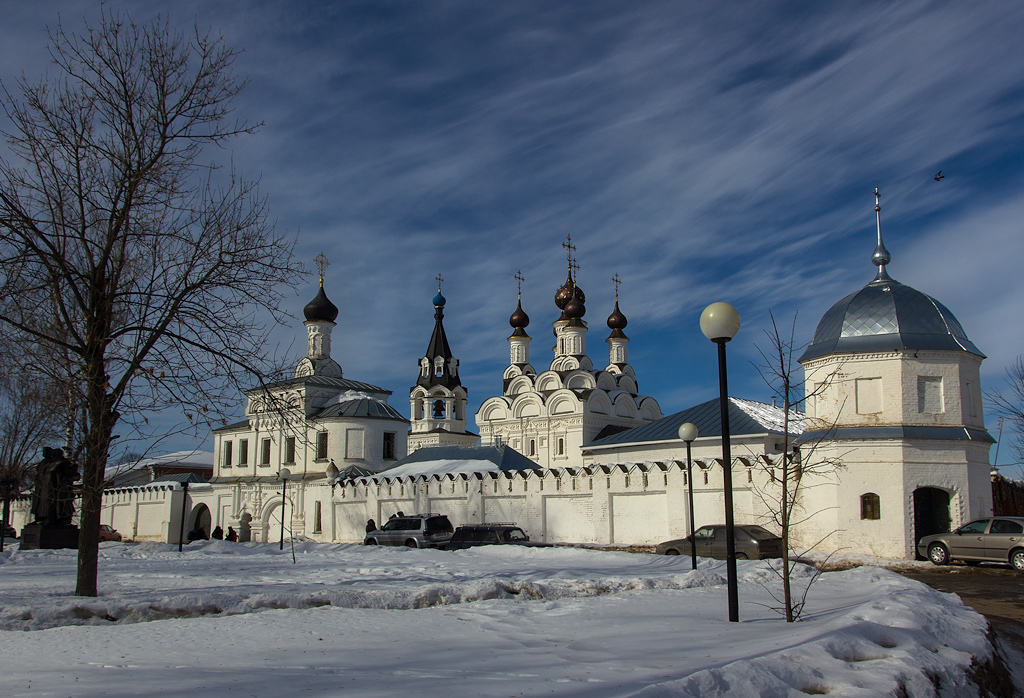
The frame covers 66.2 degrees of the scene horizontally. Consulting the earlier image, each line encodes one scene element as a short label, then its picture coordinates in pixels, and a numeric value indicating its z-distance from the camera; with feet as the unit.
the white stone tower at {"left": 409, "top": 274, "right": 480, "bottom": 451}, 171.22
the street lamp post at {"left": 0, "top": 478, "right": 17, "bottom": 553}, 70.59
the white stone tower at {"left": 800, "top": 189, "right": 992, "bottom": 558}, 58.95
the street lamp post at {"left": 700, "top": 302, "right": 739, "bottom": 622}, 23.31
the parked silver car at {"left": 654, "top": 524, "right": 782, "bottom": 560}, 53.12
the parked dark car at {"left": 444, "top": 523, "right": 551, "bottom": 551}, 63.35
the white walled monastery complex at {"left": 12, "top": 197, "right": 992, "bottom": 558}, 59.52
